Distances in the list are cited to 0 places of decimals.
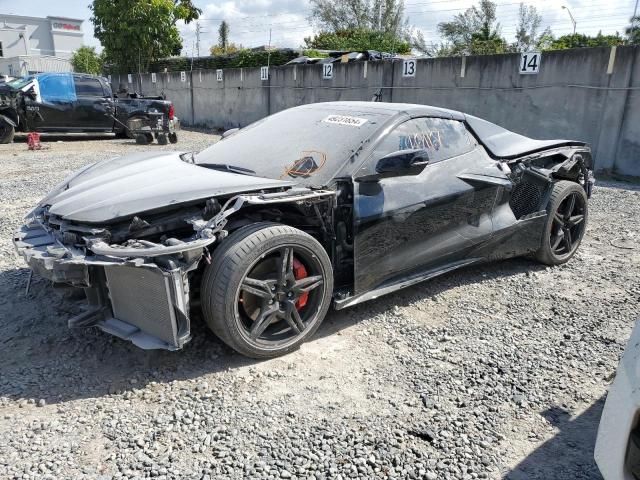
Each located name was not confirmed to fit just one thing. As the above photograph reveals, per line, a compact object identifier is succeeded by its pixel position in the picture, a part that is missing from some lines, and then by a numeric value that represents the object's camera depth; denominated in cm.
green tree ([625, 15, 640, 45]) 1141
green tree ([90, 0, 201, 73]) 2425
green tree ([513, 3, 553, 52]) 2859
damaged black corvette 272
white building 4500
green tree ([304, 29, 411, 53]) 2564
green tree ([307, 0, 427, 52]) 3875
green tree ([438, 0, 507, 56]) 3144
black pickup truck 1192
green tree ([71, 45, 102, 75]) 3712
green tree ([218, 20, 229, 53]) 5241
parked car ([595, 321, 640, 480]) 161
